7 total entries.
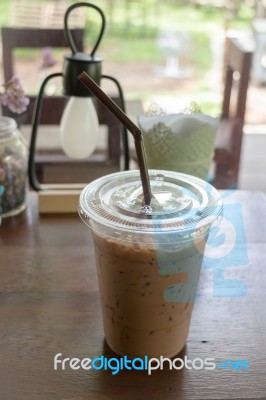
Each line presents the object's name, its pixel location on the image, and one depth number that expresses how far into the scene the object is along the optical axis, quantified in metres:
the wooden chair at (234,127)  1.68
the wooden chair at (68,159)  1.19
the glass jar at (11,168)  0.82
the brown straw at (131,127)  0.50
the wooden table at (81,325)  0.53
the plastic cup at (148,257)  0.50
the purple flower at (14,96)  0.84
